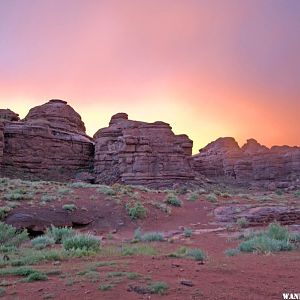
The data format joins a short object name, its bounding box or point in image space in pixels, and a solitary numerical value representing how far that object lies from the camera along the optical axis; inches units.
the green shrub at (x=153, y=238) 633.6
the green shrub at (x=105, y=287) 267.2
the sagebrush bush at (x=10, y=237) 544.1
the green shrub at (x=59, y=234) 602.9
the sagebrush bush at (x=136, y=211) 924.6
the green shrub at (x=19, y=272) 329.4
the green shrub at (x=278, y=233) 550.9
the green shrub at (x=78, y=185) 1210.4
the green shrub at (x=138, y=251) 444.1
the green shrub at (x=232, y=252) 449.7
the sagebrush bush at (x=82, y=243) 470.0
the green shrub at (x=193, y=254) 403.9
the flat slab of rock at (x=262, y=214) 853.8
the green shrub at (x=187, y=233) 699.1
